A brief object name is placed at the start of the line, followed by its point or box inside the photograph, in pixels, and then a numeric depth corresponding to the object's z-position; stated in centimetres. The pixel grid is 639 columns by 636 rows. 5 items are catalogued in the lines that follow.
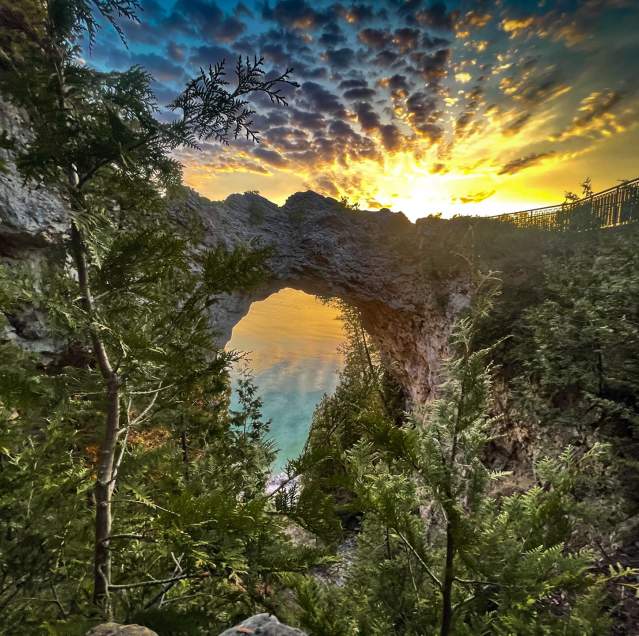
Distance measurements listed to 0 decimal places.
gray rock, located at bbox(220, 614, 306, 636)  134
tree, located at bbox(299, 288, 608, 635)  145
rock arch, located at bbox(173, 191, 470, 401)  1173
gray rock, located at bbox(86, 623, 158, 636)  118
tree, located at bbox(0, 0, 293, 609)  167
